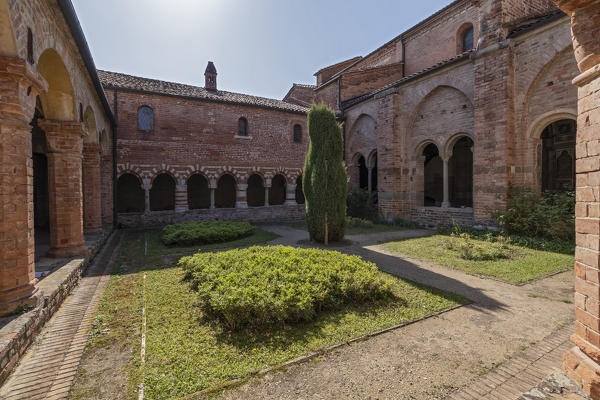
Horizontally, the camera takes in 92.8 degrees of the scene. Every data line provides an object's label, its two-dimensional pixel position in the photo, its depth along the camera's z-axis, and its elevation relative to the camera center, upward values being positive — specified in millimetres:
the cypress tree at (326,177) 9328 +634
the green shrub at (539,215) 8469 -646
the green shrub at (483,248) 7238 -1484
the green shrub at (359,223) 13148 -1277
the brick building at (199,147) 13305 +2651
